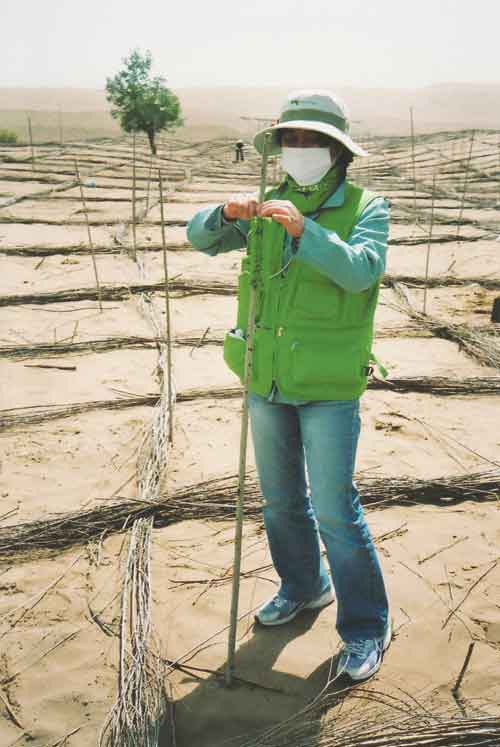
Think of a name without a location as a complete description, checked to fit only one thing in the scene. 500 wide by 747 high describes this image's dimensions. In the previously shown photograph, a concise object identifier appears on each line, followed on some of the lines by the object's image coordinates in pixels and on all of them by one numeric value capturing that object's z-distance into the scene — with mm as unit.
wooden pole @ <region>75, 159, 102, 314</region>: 5249
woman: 1563
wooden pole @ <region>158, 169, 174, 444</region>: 3273
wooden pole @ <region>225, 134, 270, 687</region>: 1562
